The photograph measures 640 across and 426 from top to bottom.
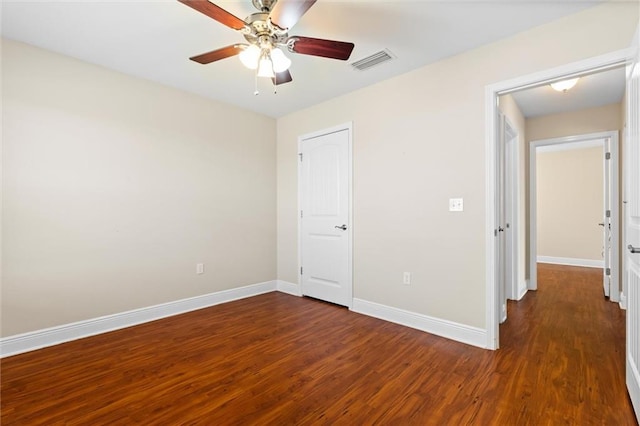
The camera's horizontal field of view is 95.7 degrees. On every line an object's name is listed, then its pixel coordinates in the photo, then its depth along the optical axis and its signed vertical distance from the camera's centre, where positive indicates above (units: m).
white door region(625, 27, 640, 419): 1.54 -0.11
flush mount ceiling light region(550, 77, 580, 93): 2.97 +1.28
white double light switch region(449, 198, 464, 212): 2.61 +0.04
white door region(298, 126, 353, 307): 3.53 -0.07
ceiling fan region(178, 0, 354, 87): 1.68 +1.11
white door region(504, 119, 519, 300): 3.69 -0.08
